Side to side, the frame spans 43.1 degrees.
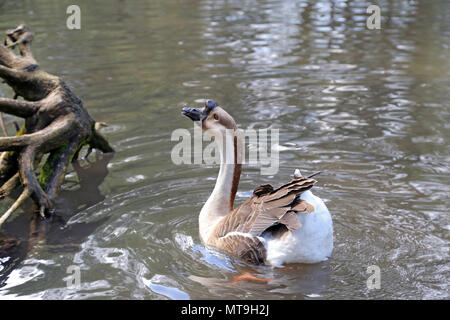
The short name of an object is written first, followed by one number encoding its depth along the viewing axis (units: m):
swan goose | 5.02
